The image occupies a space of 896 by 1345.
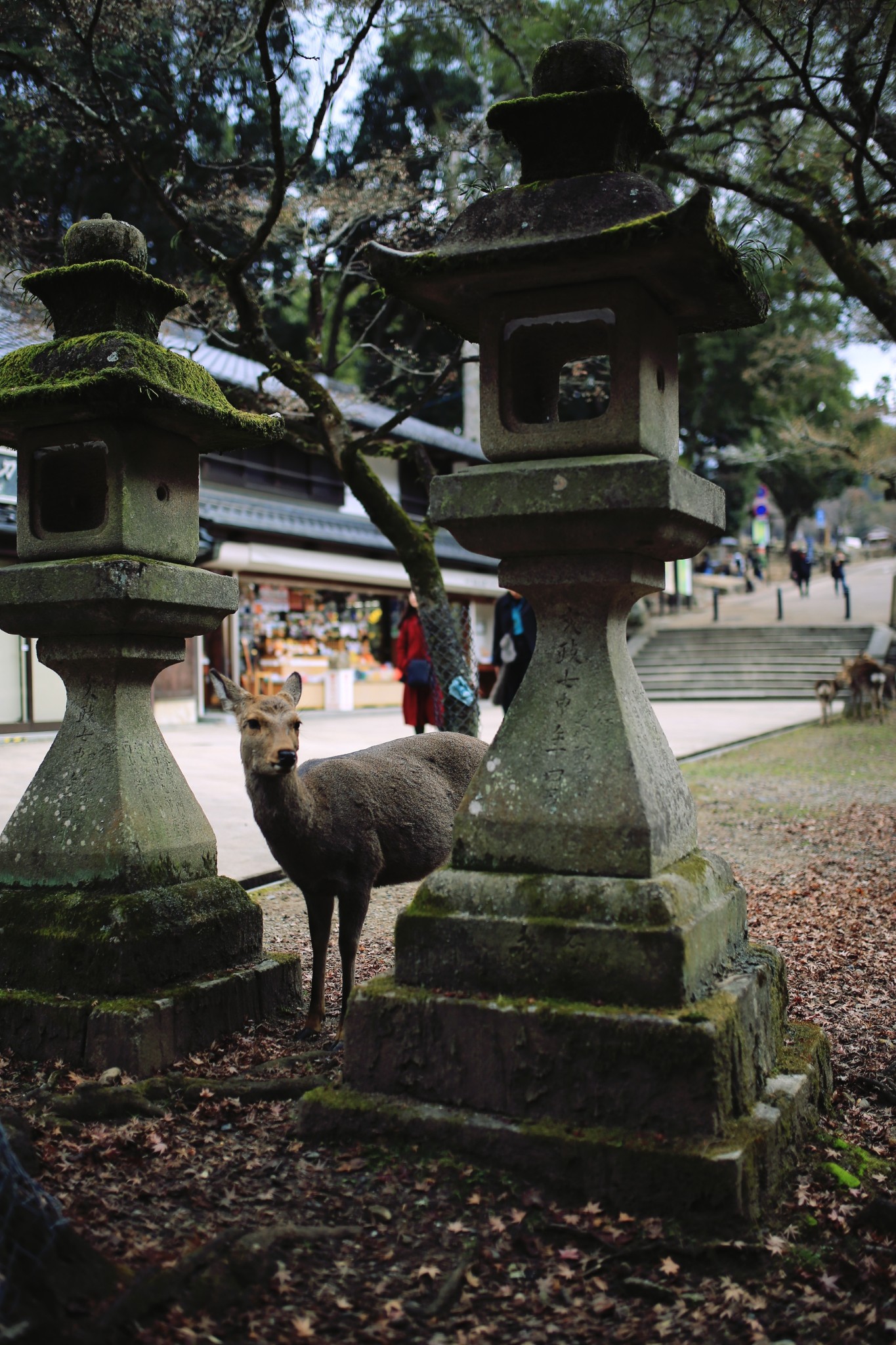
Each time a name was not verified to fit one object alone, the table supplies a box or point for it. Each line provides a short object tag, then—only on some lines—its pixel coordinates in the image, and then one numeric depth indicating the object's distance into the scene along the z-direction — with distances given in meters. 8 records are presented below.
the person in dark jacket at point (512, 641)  11.05
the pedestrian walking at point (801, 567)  39.06
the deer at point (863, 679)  18.81
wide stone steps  25.08
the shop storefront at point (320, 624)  20.75
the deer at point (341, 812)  3.95
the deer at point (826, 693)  18.30
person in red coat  11.51
